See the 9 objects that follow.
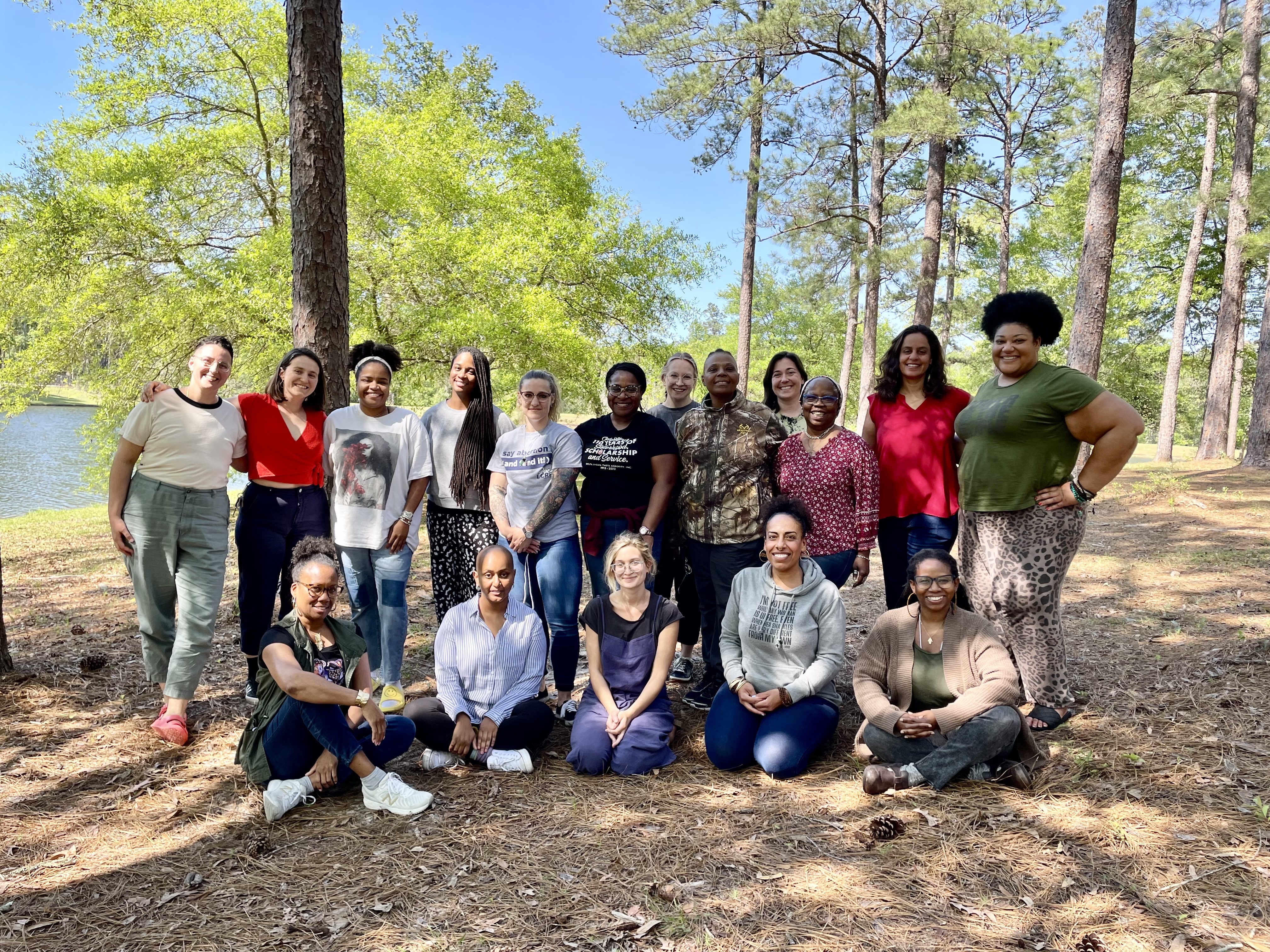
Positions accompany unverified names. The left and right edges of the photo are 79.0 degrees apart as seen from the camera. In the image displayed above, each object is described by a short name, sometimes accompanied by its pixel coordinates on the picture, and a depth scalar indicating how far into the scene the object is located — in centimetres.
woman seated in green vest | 328
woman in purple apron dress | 378
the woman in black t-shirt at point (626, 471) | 456
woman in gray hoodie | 374
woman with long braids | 454
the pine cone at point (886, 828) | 302
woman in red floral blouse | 418
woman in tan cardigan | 335
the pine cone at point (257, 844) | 305
